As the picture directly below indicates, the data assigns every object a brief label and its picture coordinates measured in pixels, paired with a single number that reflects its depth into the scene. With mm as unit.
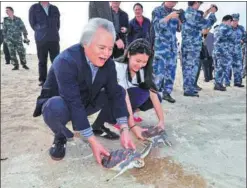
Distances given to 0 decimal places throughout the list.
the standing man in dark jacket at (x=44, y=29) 4605
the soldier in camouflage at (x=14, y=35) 7227
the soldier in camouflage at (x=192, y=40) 4493
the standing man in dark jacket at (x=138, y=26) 4695
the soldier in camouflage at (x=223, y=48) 5609
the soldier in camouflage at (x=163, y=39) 4188
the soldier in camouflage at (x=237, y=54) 6062
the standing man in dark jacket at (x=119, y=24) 4047
